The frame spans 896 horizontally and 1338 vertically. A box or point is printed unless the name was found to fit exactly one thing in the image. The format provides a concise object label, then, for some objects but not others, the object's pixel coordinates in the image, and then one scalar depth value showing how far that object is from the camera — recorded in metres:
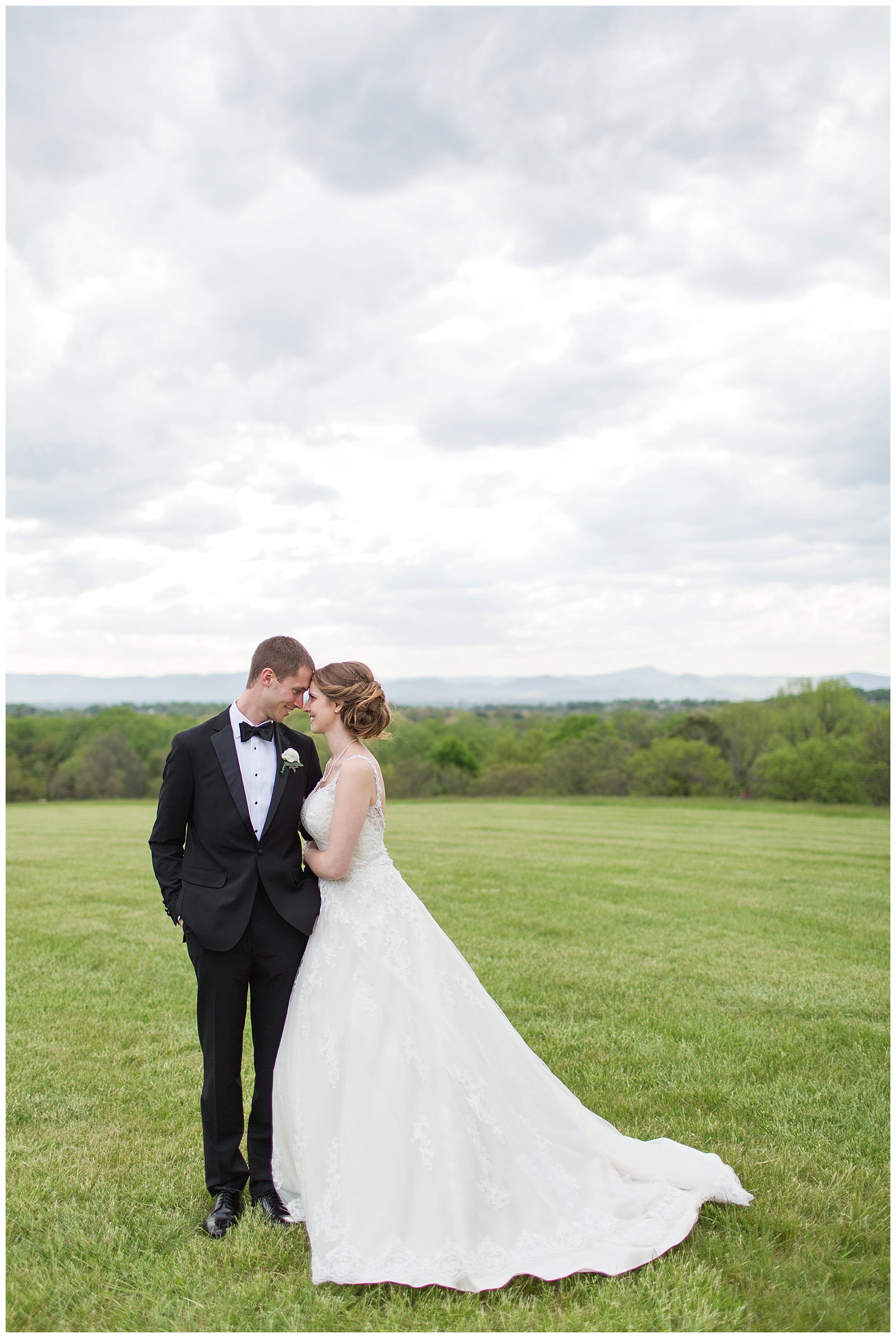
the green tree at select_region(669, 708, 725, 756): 66.62
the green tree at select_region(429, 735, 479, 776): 75.75
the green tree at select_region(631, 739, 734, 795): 58.62
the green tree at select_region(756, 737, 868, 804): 53.12
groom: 4.65
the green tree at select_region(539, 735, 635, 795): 58.03
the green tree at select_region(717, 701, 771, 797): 66.69
